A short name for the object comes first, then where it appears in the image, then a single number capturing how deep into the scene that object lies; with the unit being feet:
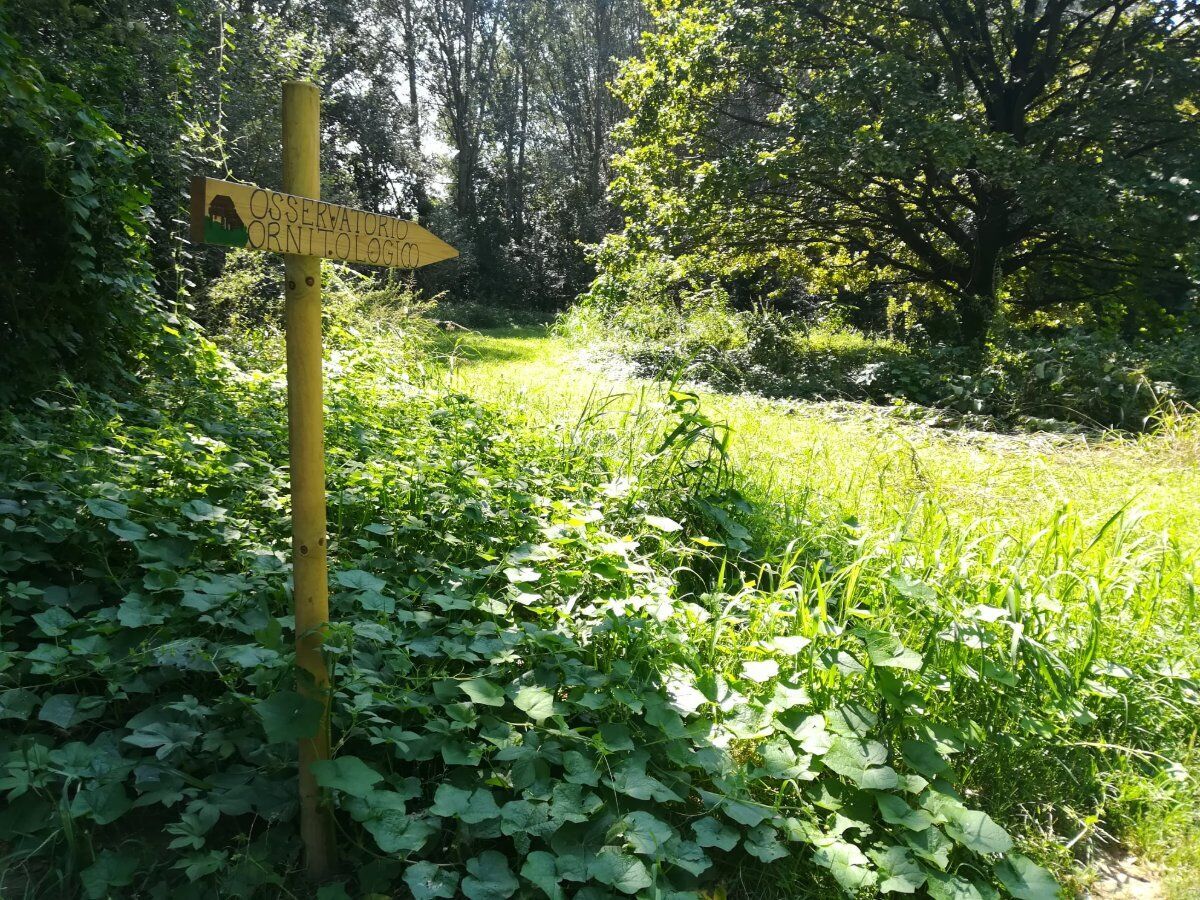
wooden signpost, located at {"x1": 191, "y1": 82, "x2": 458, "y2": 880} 5.09
